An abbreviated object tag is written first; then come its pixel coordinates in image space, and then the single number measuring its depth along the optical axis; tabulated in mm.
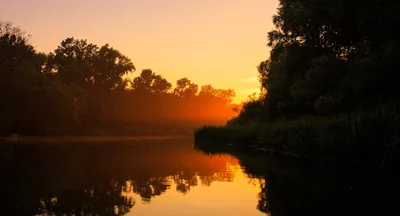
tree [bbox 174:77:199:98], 180125
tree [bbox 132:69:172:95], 147675
